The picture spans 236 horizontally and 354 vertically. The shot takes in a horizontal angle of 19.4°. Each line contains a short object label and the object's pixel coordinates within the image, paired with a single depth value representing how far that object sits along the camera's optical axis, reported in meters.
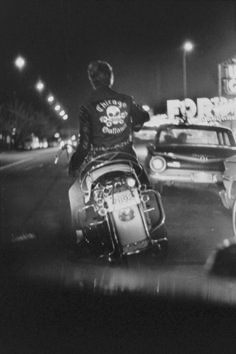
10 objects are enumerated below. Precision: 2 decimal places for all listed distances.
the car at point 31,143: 72.25
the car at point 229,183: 8.95
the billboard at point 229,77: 26.16
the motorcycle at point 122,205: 6.54
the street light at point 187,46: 46.94
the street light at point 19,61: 53.47
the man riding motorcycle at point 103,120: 6.73
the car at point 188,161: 12.87
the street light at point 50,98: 109.46
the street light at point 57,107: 128.12
